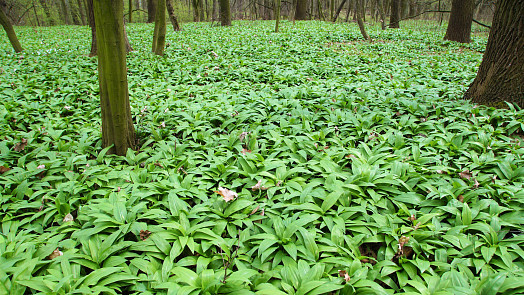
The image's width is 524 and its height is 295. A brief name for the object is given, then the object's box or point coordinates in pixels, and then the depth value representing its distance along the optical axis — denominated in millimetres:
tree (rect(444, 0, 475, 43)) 8352
